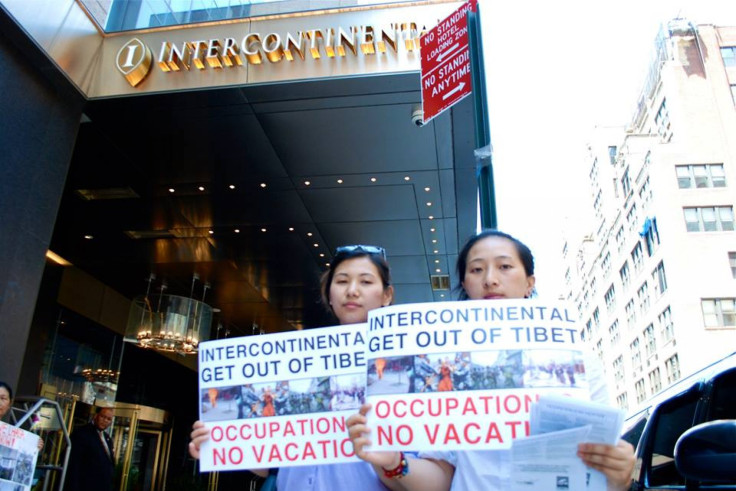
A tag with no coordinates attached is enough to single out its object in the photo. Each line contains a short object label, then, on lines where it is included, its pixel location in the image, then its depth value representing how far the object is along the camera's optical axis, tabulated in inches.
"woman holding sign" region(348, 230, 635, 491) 49.6
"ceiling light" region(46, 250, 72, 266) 452.0
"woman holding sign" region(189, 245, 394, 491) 70.3
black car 64.2
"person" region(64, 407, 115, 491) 247.0
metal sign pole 117.3
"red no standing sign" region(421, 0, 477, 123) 139.5
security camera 274.2
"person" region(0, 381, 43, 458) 187.1
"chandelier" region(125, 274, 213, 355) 494.0
